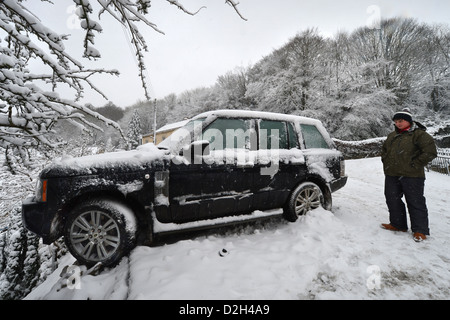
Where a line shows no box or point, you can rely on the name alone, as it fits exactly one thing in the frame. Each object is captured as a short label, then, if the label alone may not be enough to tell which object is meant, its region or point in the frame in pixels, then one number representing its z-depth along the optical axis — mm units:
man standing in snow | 2957
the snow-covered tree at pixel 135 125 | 46153
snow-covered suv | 2289
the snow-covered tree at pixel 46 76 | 1535
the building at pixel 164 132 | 29438
